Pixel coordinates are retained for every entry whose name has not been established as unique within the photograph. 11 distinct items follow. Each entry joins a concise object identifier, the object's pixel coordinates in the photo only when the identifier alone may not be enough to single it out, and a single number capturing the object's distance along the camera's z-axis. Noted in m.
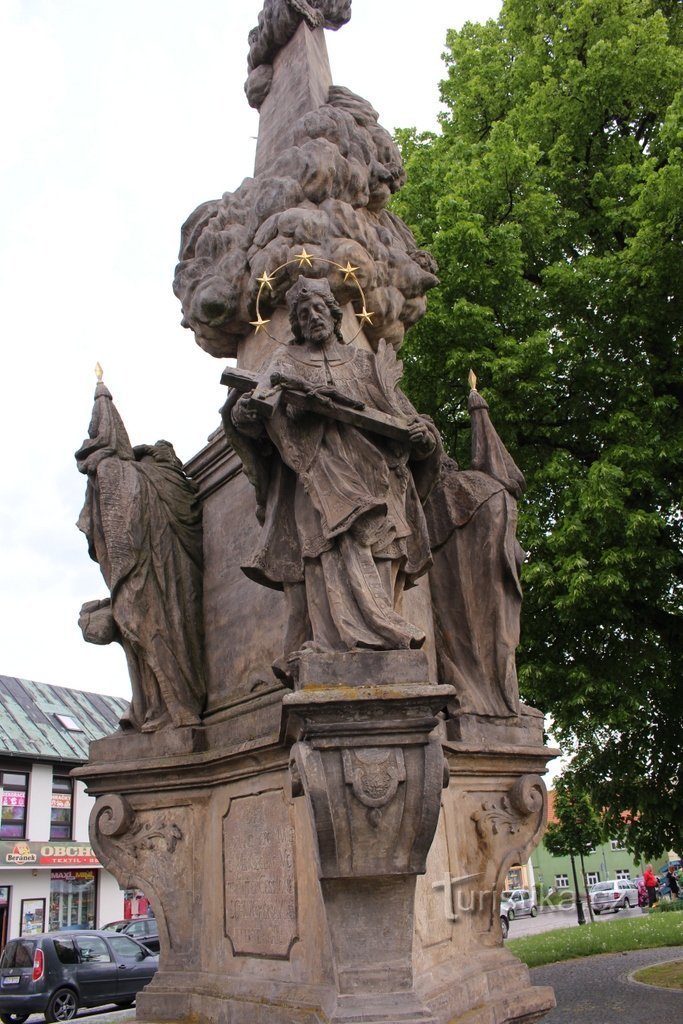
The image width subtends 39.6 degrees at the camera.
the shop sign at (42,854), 29.38
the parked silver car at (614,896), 37.03
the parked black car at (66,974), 15.53
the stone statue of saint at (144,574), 6.18
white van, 35.66
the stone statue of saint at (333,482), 4.63
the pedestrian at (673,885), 30.35
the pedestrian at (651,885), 29.87
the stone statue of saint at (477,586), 5.95
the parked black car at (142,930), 20.19
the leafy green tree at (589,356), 10.26
